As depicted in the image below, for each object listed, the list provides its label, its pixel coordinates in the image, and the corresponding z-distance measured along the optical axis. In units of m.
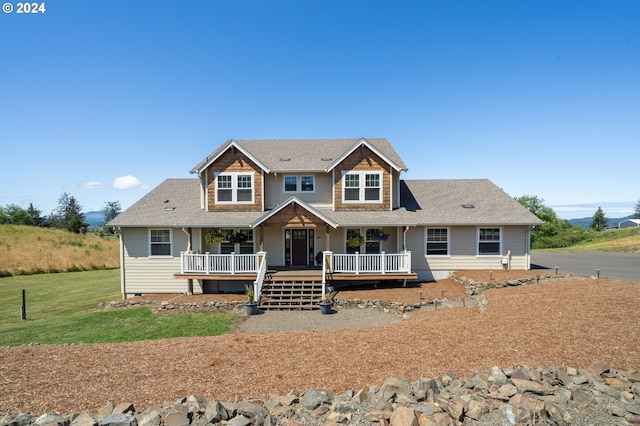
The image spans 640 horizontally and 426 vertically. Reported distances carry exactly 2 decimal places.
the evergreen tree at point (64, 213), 77.12
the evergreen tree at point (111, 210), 98.25
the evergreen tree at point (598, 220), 71.44
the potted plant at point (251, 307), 13.36
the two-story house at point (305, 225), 16.62
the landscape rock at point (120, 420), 4.94
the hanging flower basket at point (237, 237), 17.39
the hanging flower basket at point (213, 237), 17.11
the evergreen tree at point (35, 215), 70.54
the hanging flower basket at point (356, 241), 17.30
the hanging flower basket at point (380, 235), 17.34
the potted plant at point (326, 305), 13.12
